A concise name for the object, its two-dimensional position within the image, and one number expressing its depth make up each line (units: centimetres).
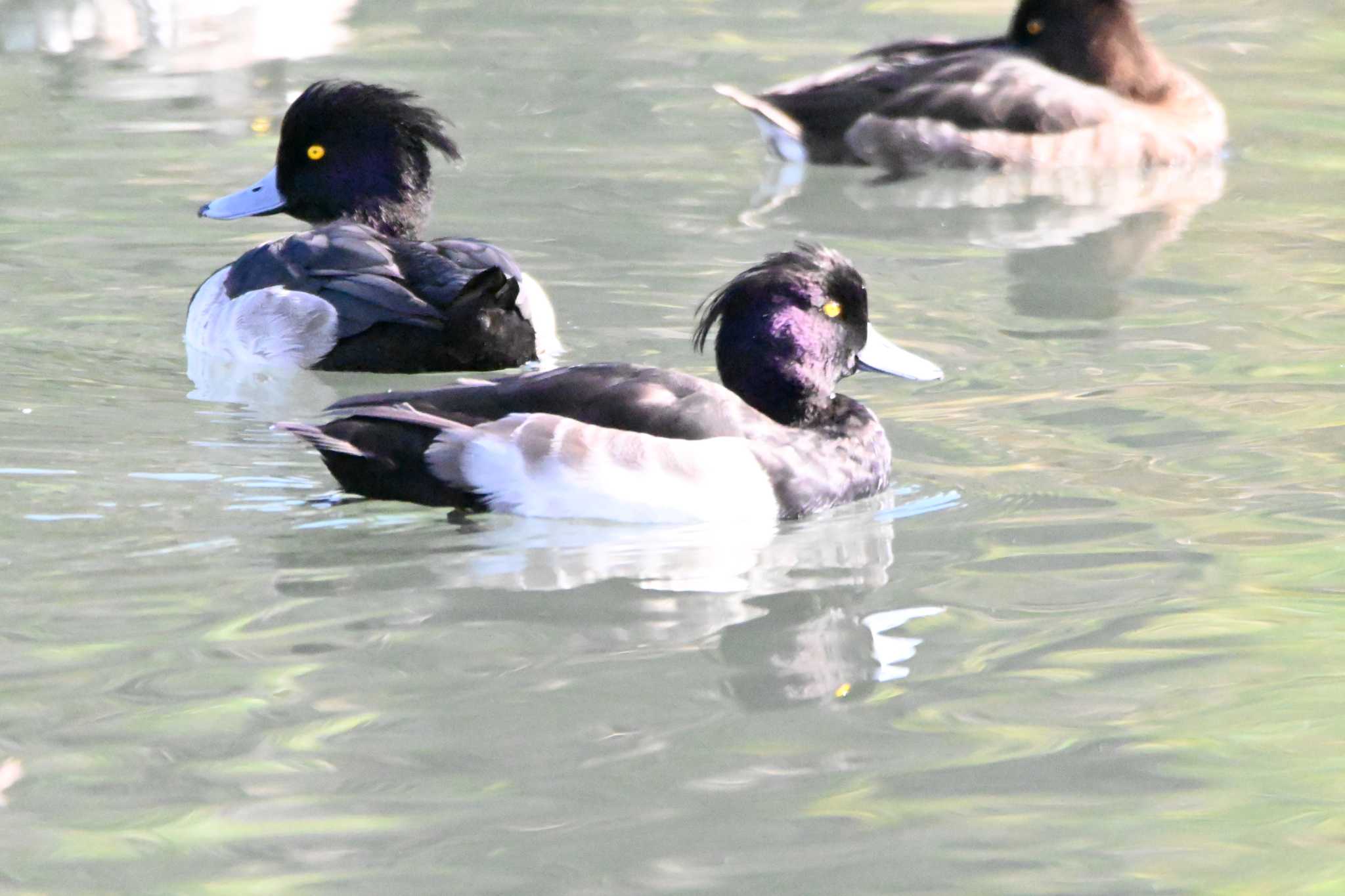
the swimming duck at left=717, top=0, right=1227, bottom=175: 2331
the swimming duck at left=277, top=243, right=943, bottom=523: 1217
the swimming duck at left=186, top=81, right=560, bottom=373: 1537
